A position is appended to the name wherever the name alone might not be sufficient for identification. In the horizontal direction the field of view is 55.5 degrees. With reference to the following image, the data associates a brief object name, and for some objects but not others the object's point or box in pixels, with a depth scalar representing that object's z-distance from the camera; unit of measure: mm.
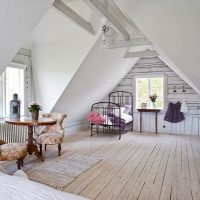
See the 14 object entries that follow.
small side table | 6418
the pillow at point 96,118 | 5631
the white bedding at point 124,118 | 5789
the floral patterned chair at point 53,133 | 3693
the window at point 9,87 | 4156
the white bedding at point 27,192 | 815
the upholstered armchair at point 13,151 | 2854
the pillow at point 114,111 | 6036
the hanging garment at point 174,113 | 6238
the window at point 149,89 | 6623
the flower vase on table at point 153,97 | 6562
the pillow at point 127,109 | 6671
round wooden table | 3268
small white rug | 2668
